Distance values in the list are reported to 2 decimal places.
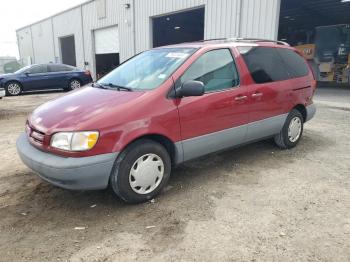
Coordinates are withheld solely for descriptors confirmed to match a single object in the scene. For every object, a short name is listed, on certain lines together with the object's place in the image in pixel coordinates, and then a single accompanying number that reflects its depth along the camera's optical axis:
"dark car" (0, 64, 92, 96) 13.93
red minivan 3.09
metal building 10.60
